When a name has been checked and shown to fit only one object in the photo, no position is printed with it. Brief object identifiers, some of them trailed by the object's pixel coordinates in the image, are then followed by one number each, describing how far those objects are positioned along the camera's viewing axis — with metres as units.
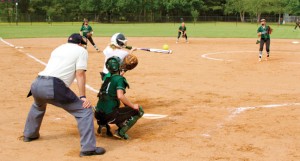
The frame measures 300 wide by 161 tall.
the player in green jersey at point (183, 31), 32.97
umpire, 6.54
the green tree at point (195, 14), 91.69
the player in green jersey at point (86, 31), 24.06
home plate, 9.24
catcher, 7.30
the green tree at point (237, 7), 98.14
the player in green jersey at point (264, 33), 20.06
